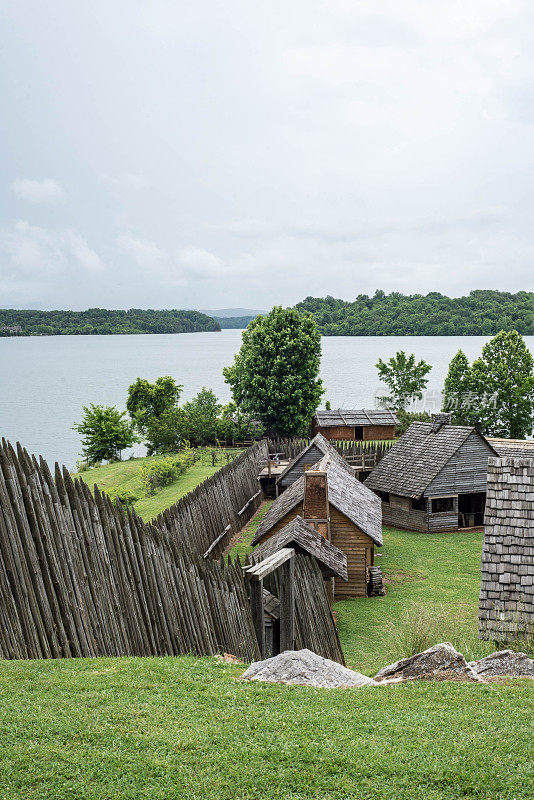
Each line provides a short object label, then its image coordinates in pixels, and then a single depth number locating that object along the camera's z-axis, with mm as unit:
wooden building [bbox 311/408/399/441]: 47750
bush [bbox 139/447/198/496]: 35406
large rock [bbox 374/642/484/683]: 6958
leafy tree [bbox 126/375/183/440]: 55219
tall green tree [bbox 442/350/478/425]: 47750
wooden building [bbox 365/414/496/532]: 29047
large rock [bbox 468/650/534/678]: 7500
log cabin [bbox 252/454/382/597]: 19219
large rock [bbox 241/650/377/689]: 6824
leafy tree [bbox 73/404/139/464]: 49281
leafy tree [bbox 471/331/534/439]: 46438
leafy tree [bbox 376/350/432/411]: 60316
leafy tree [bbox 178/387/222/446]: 48219
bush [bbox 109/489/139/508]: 29141
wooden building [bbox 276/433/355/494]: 28617
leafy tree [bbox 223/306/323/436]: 45469
